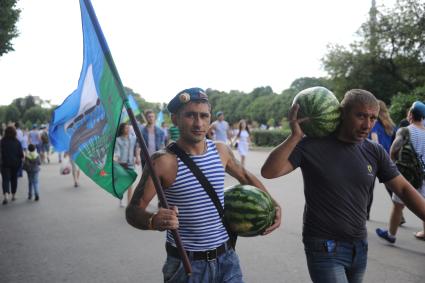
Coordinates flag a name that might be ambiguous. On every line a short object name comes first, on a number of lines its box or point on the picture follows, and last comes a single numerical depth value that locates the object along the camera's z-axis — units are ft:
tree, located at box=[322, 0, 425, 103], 93.25
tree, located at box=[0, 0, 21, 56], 45.01
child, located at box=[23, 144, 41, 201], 34.26
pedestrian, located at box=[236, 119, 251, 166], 50.24
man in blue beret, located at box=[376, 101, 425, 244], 19.17
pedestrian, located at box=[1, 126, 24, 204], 33.78
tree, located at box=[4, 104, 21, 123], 342.44
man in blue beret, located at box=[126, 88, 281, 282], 8.57
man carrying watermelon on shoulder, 9.23
